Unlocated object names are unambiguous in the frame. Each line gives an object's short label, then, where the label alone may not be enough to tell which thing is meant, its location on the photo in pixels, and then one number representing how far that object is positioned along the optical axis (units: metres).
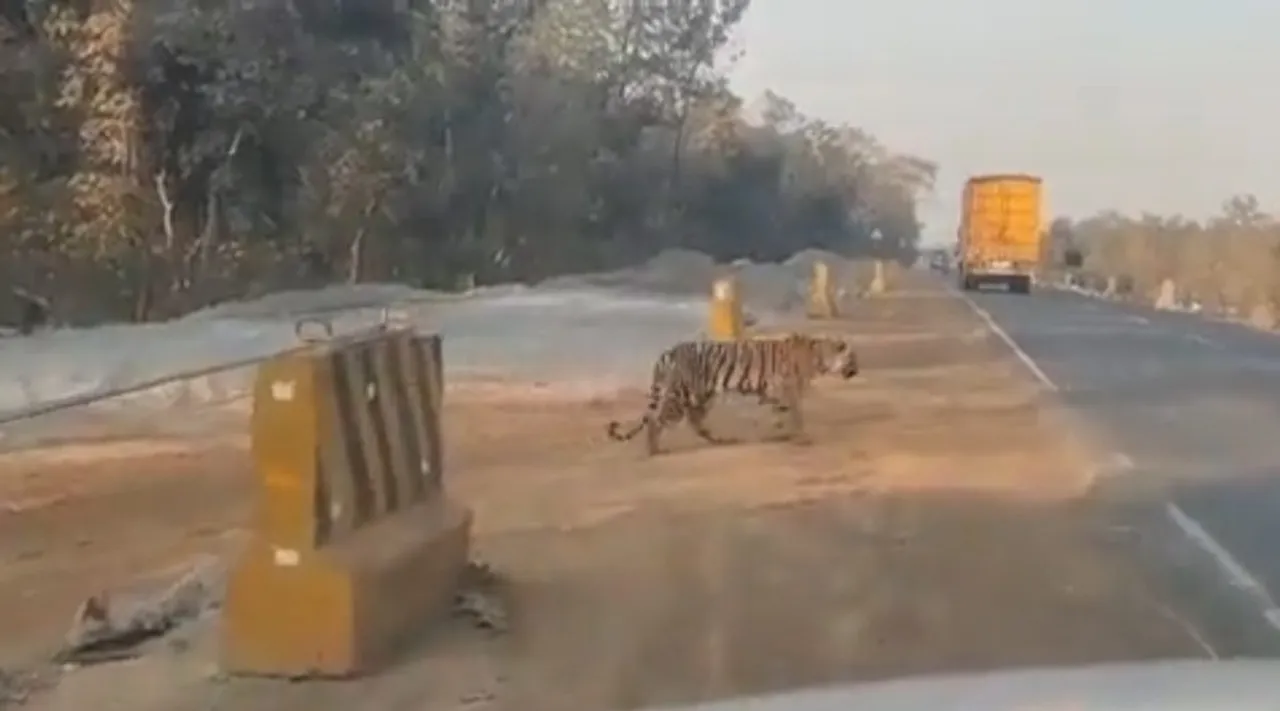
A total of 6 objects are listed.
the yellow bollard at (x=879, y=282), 60.31
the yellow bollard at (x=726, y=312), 25.19
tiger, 17.09
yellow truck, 62.72
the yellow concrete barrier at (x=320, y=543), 8.07
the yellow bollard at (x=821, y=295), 42.25
